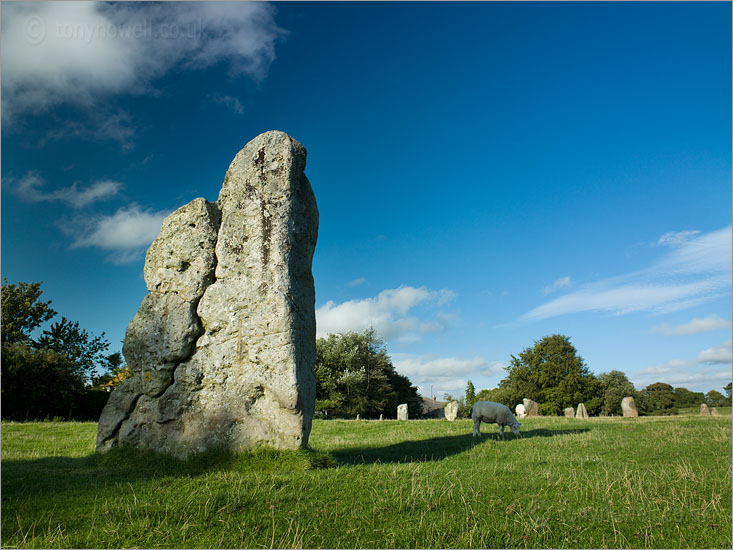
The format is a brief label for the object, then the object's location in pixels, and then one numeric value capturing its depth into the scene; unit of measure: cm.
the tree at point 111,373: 4379
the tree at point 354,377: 4484
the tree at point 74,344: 4322
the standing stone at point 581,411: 3565
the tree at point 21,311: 4119
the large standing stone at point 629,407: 3362
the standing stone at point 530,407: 3994
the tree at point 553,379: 5222
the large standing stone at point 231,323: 1054
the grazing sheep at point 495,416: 1867
